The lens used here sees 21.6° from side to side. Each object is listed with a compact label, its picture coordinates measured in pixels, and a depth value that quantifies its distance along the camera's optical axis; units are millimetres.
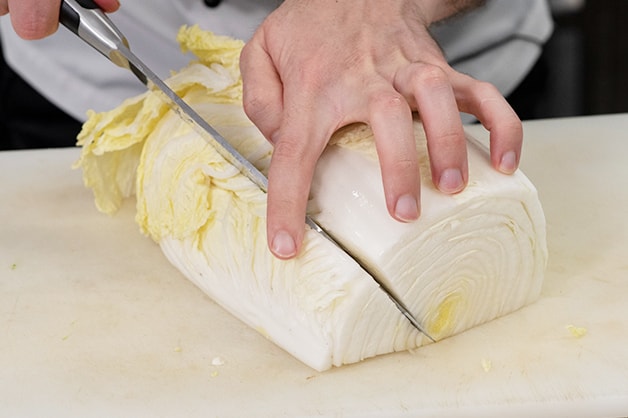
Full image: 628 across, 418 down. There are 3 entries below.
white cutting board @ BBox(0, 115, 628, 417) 796
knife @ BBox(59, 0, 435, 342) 869
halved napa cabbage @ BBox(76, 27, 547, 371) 814
